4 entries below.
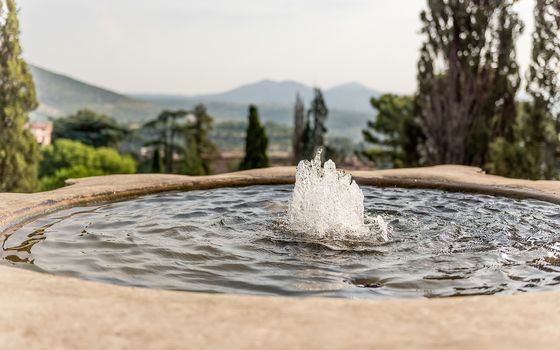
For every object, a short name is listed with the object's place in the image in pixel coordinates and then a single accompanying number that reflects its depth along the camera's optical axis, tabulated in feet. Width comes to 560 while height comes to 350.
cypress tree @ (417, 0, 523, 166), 46.78
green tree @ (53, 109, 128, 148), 179.01
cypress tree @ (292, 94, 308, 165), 87.71
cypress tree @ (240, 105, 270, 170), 80.79
